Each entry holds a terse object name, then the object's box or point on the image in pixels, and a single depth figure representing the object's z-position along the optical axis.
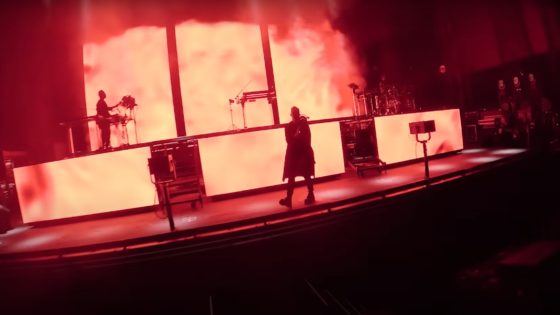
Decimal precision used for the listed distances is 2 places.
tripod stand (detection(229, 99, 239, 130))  9.13
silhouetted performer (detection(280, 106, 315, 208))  5.85
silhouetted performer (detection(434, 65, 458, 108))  11.88
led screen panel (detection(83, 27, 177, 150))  9.01
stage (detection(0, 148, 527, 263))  5.01
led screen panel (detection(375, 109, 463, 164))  8.48
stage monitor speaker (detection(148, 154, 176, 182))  5.50
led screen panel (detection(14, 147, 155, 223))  6.89
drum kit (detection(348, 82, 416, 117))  9.88
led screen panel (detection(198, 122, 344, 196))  7.25
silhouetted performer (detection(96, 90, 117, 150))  7.74
